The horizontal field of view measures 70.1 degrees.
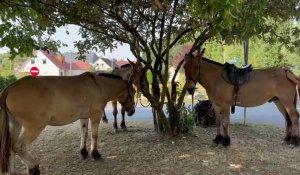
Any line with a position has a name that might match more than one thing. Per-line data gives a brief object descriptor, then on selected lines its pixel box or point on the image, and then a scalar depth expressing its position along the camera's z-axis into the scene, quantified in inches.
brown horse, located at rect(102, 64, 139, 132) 192.2
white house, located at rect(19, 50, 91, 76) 1260.7
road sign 526.8
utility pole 240.8
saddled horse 159.3
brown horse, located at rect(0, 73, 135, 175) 113.1
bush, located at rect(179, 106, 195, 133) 169.0
